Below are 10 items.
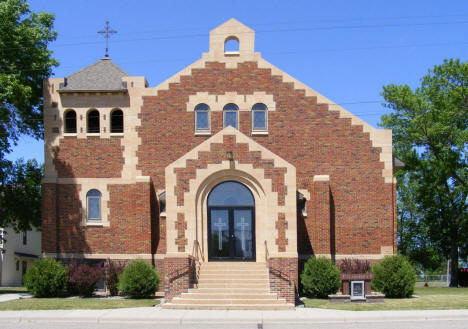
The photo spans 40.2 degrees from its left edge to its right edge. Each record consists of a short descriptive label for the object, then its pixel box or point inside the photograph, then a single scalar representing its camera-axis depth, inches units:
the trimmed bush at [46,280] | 978.7
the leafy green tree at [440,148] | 1572.3
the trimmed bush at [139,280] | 940.6
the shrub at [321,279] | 937.5
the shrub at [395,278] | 944.9
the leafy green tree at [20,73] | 1096.2
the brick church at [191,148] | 1045.2
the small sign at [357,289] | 855.7
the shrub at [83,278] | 994.1
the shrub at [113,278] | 1016.9
